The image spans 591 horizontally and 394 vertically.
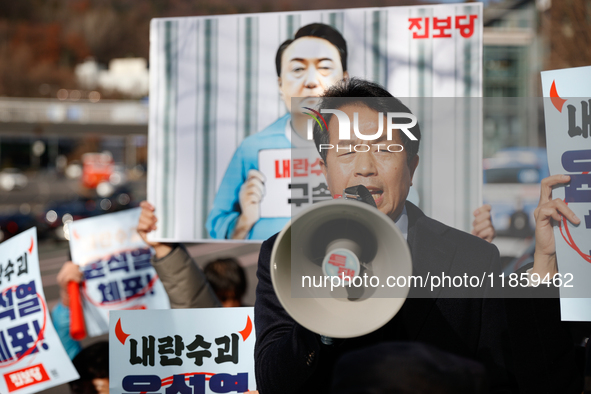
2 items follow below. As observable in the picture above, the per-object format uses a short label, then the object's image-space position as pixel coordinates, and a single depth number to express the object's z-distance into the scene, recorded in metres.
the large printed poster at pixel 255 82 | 2.16
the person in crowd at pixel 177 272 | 2.24
